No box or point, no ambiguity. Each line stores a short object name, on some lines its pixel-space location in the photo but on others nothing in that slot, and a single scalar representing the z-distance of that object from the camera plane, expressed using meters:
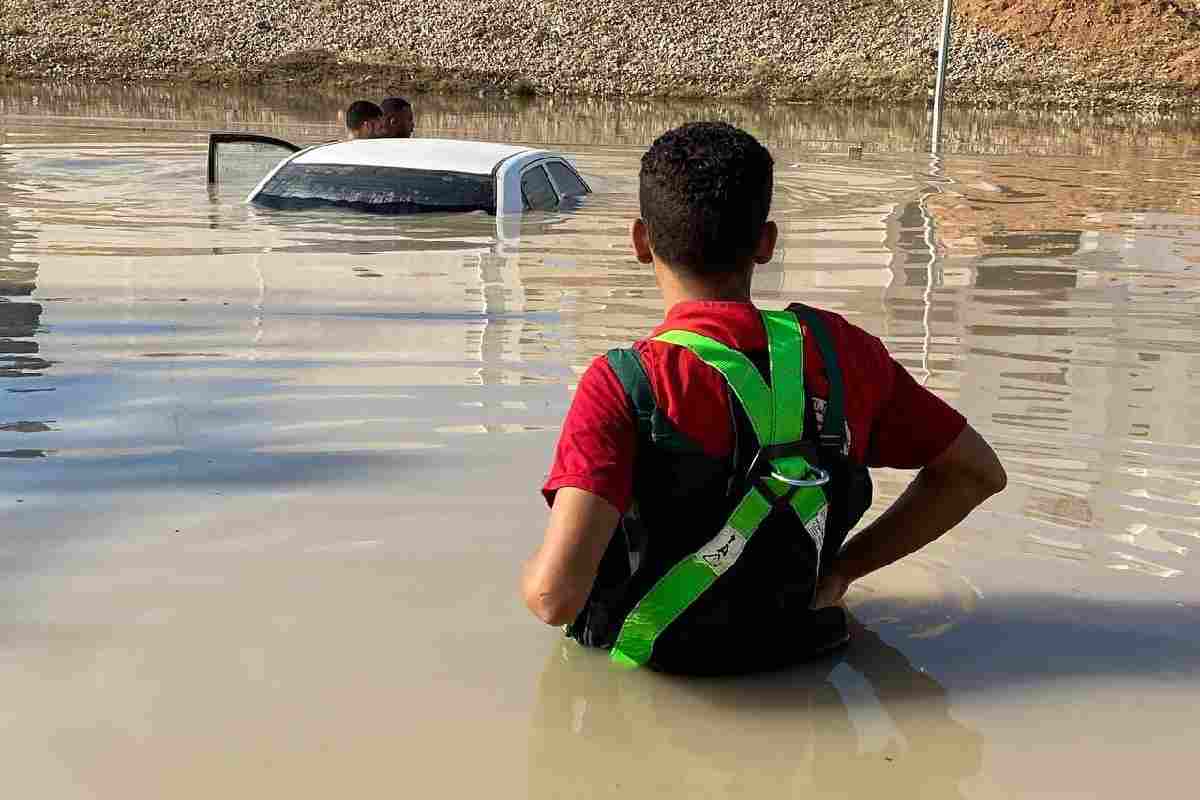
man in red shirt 3.07
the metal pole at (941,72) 23.08
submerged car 11.26
